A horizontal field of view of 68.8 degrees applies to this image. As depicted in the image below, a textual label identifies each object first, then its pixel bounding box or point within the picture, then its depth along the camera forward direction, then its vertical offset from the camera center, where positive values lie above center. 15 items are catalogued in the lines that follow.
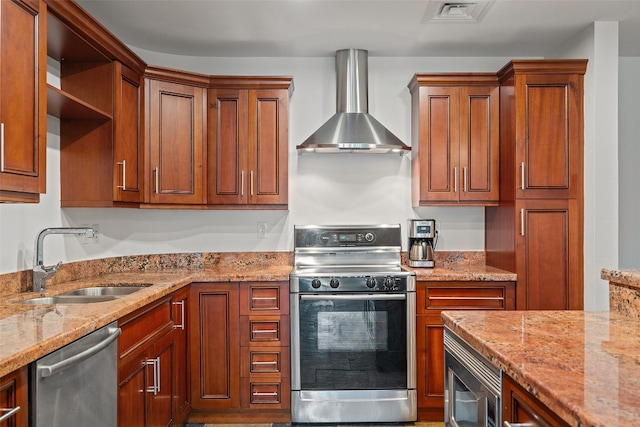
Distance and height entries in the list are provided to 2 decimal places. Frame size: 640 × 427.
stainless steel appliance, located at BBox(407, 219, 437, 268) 3.32 -0.20
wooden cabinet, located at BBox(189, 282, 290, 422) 3.01 -0.85
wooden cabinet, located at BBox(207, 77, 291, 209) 3.30 +0.51
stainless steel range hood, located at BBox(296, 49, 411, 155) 3.24 +0.66
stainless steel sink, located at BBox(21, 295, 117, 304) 2.25 -0.42
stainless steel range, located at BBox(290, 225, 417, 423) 3.00 -0.85
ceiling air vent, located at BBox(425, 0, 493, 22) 2.77 +1.25
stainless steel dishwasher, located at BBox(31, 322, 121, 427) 1.42 -0.59
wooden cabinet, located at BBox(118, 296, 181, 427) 2.06 -0.76
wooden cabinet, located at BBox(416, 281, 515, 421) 3.02 -0.64
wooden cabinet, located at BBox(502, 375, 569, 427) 1.03 -0.46
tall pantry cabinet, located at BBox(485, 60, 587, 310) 3.06 +0.22
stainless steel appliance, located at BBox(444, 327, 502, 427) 1.32 -0.55
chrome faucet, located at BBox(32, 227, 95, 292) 2.36 -0.22
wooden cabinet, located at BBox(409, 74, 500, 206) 3.33 +0.54
